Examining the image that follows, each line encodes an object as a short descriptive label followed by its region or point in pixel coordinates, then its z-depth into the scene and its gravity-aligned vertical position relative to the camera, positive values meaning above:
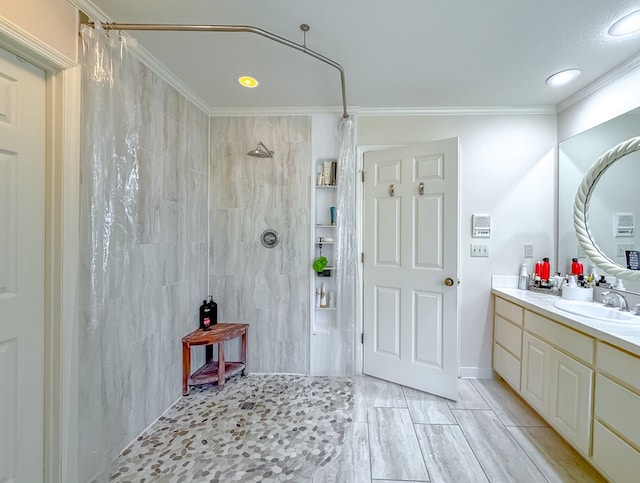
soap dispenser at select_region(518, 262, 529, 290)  2.30 -0.34
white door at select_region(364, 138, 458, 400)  2.08 -0.23
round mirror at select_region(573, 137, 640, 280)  1.77 +0.20
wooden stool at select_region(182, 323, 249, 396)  2.07 -0.99
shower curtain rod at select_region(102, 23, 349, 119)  1.23 +0.97
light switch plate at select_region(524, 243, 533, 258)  2.36 -0.10
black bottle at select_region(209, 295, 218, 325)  2.35 -0.65
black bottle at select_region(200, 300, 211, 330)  2.28 -0.67
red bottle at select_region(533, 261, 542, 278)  2.27 -0.26
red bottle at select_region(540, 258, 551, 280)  2.25 -0.27
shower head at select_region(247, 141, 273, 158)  2.16 +0.69
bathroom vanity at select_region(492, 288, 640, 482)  1.22 -0.77
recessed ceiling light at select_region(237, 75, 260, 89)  1.94 +1.15
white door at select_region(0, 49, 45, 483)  1.10 -0.14
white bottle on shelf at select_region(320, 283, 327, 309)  2.45 -0.54
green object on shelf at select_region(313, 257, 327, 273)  2.34 -0.22
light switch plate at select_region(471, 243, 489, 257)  2.38 -0.10
